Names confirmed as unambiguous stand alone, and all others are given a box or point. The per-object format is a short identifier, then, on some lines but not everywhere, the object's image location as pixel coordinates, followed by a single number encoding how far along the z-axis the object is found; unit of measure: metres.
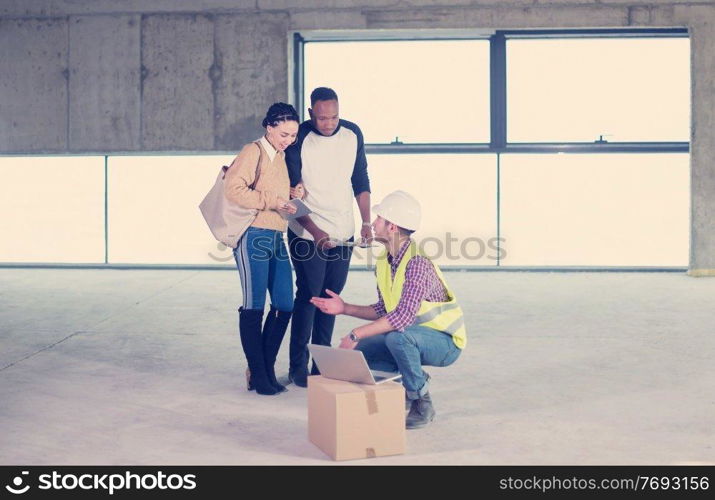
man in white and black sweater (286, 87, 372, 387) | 5.67
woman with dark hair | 5.42
